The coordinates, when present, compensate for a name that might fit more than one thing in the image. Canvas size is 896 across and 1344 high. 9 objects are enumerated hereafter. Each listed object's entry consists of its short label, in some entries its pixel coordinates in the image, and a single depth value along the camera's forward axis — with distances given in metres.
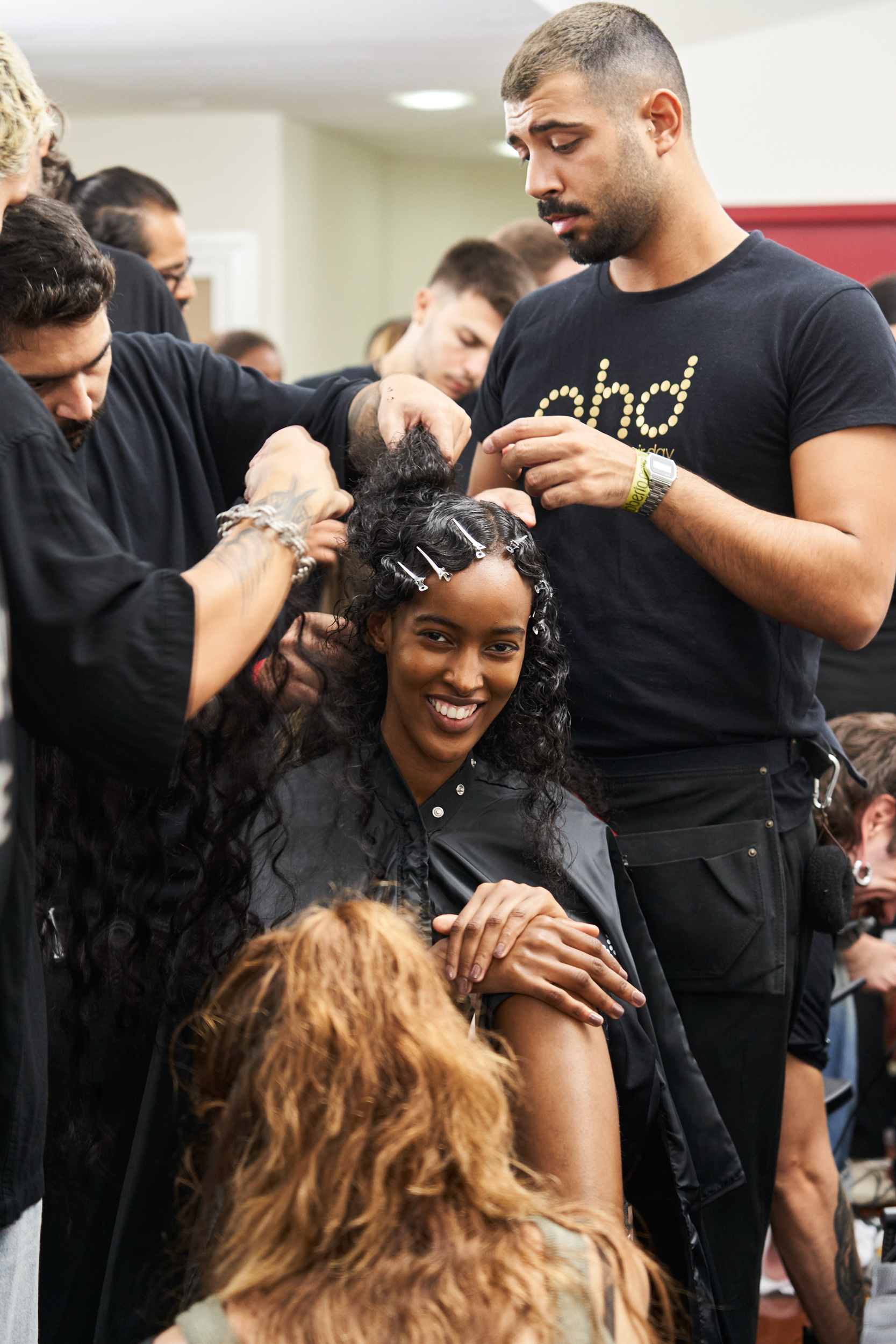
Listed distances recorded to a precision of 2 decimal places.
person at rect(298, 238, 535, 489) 3.22
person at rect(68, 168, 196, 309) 3.16
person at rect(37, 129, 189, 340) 2.60
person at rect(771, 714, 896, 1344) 2.12
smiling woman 1.70
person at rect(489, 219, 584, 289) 3.81
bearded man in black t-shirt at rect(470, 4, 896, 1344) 1.83
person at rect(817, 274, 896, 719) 3.05
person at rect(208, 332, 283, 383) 4.86
